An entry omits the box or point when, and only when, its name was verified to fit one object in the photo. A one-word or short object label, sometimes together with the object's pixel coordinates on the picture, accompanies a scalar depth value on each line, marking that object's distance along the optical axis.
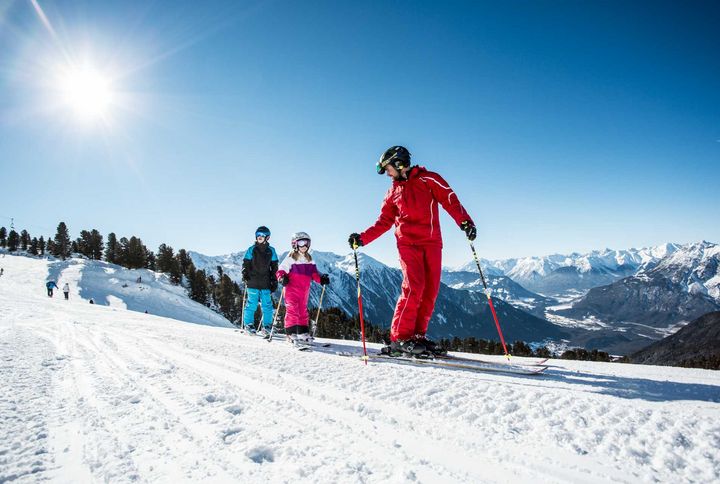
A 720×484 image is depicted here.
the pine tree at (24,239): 93.00
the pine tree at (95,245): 85.75
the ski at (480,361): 4.69
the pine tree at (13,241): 90.12
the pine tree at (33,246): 90.50
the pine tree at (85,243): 85.94
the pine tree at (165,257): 78.12
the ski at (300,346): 5.91
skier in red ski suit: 5.06
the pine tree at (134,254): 77.62
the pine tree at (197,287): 72.62
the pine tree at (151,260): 85.19
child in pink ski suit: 7.62
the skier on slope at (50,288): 34.92
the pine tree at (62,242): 84.94
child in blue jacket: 9.62
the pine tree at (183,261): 82.98
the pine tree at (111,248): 85.50
